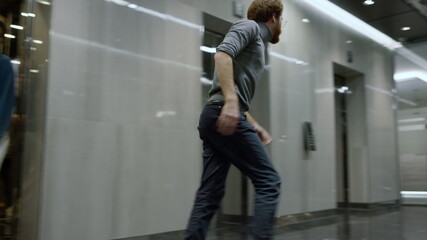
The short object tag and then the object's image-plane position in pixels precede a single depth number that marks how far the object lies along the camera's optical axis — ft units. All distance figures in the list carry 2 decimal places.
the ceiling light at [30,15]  11.68
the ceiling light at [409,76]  31.01
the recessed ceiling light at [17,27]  12.09
